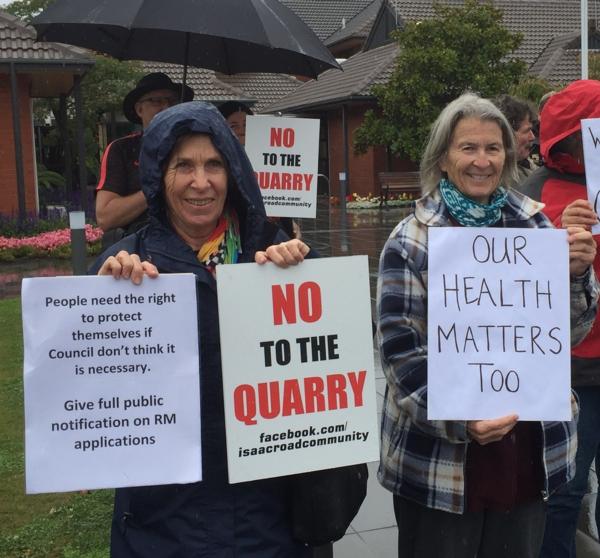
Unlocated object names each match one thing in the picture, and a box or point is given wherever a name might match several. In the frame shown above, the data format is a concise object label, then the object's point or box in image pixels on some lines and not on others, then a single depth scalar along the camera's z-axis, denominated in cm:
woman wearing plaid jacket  236
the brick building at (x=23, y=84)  1505
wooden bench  2503
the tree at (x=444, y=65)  2192
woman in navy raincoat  203
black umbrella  404
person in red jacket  297
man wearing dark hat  363
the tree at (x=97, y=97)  2252
